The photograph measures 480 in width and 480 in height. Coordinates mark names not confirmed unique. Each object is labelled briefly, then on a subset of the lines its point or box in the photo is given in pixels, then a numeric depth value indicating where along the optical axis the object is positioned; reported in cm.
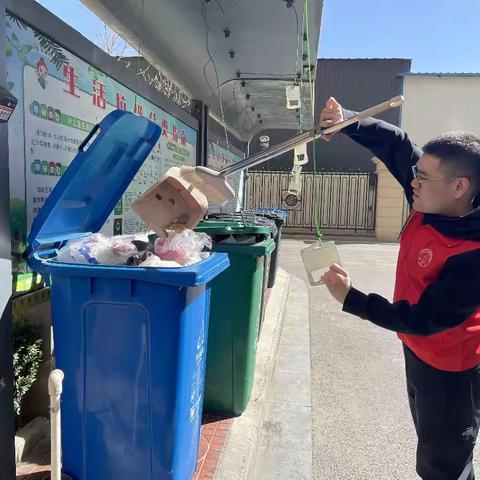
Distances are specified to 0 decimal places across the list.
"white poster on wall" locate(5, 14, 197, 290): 227
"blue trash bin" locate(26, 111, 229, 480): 188
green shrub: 234
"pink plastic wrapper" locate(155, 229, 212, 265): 214
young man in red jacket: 177
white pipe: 154
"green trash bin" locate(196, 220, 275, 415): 310
